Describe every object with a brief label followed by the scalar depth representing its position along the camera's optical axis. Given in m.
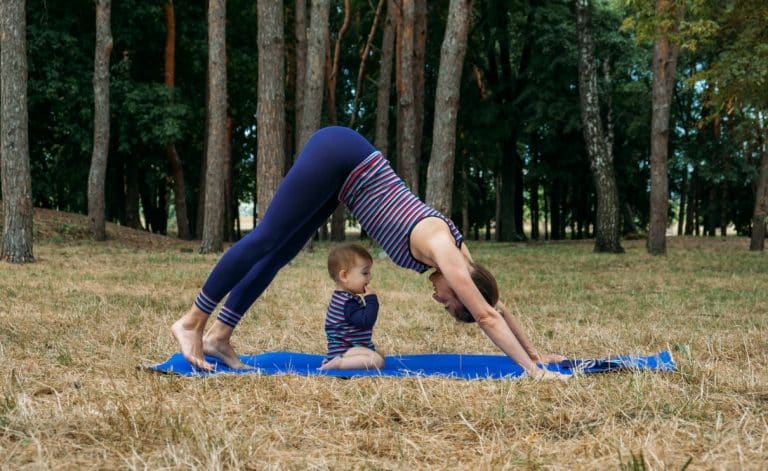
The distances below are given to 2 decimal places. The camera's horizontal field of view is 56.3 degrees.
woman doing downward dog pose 4.03
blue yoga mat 4.13
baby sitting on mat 4.59
